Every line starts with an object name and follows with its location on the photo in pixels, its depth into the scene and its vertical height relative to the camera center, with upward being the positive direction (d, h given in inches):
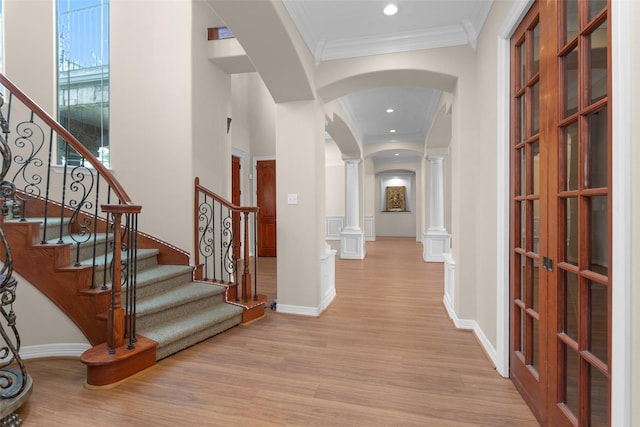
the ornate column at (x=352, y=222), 283.6 -9.2
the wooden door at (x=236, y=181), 258.6 +27.7
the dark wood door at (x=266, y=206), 286.8 +6.3
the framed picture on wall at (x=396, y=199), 480.1 +22.0
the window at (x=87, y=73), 145.3 +68.6
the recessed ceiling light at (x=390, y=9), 102.3 +70.9
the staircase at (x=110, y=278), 85.6 -23.6
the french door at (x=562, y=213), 46.8 -0.1
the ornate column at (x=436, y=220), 265.0 -6.8
